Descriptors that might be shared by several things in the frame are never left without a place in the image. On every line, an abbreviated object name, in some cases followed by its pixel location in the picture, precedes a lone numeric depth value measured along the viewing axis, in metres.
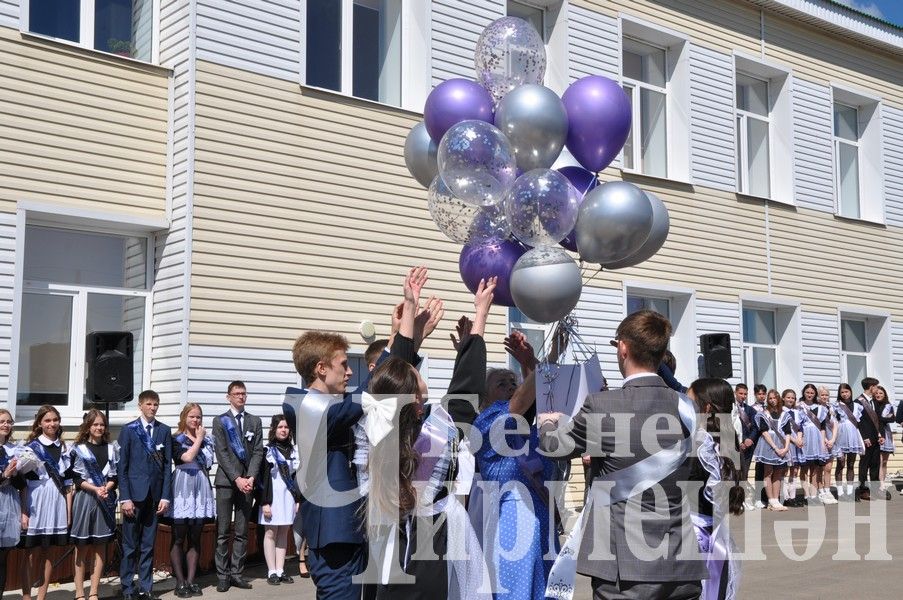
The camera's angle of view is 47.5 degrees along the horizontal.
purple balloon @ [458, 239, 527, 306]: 6.08
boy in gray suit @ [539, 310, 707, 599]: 4.45
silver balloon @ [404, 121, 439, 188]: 6.84
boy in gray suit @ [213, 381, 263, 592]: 10.45
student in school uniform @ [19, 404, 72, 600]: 9.20
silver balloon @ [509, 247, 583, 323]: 5.62
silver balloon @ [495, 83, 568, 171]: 6.11
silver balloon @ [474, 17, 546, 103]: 6.64
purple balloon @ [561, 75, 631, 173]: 6.44
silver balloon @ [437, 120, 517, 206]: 5.88
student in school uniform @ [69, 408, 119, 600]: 9.41
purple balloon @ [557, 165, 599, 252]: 6.56
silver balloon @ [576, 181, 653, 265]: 5.95
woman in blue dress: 4.89
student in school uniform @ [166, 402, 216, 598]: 10.04
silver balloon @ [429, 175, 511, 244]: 6.20
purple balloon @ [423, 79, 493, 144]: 6.47
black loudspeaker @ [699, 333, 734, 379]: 14.56
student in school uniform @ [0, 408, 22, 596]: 8.90
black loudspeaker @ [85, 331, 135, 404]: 9.60
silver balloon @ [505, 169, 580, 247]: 5.83
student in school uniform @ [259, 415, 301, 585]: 10.67
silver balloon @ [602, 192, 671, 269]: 6.52
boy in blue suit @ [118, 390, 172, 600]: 9.66
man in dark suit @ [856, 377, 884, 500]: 18.33
